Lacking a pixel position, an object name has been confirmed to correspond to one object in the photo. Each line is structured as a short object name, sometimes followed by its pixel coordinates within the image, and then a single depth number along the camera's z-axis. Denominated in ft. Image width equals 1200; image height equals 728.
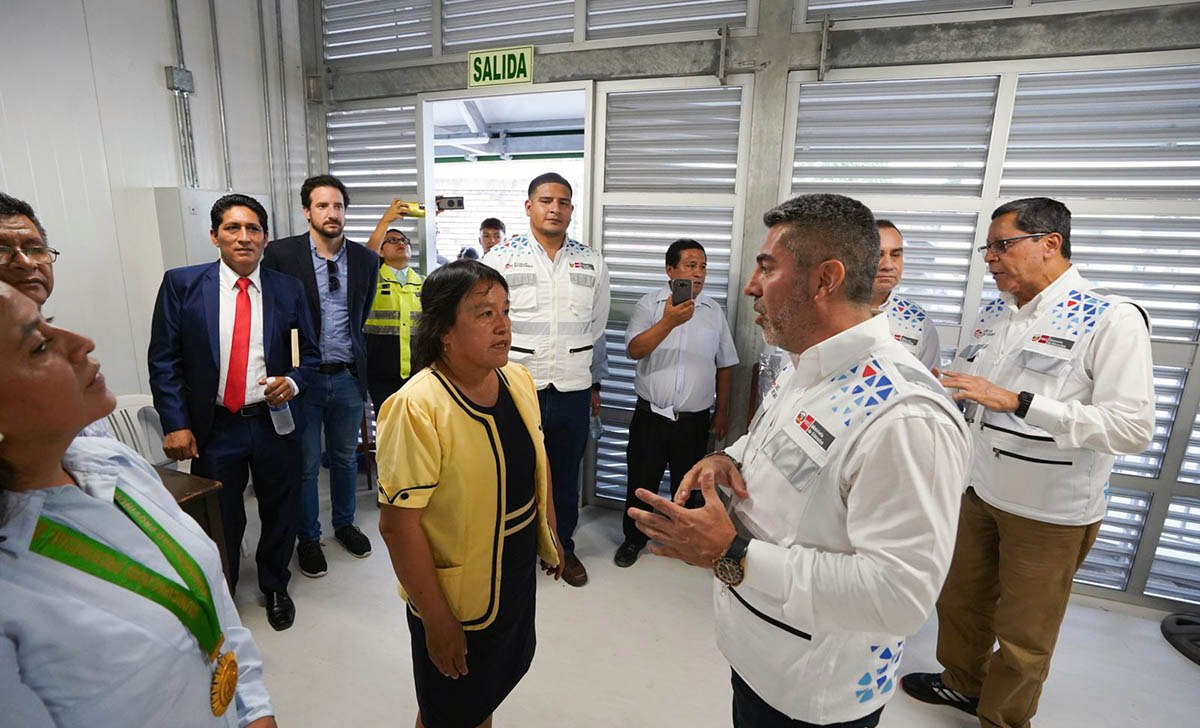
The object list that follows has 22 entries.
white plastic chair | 8.98
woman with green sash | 2.12
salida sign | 11.10
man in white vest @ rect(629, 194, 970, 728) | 2.97
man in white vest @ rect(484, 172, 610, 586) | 9.06
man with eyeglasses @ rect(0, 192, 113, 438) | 5.42
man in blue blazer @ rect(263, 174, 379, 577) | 9.45
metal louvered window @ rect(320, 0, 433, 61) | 11.87
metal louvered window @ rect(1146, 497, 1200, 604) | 9.16
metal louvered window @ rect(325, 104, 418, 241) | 12.61
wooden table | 6.11
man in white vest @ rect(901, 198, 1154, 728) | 5.74
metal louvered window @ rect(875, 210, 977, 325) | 9.45
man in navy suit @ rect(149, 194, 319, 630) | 7.45
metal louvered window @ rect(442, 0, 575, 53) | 10.94
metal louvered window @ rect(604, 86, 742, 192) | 10.29
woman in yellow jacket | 4.26
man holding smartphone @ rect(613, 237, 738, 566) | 9.87
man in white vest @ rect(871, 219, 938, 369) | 8.12
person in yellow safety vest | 11.04
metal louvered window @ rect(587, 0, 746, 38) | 9.93
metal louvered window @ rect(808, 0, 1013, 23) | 8.79
